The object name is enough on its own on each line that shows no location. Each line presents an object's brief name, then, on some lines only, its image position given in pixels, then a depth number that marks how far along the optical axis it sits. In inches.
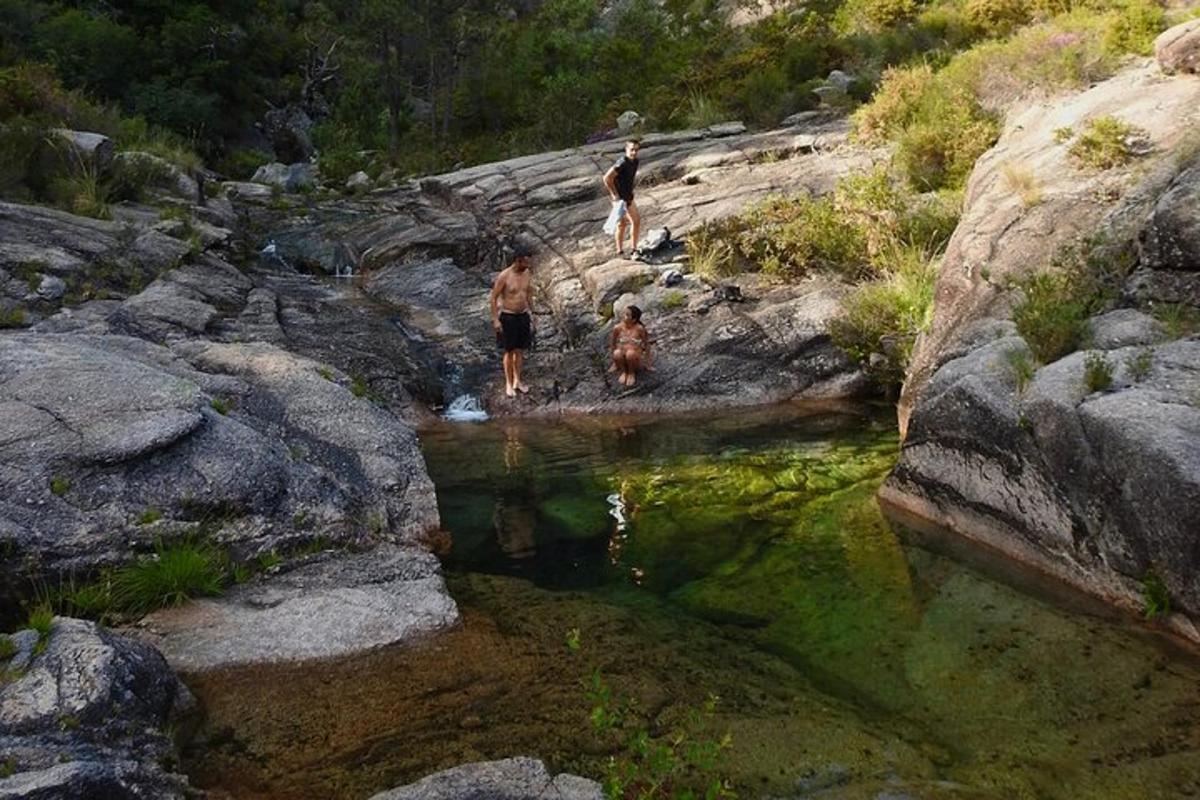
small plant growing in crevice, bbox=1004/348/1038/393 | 280.5
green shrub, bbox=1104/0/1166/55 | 570.6
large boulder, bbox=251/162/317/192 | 1207.6
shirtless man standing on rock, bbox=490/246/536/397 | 493.0
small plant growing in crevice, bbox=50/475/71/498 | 235.3
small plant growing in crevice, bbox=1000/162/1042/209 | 405.4
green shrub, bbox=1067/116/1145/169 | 408.8
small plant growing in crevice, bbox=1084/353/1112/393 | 252.7
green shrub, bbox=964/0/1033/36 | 775.1
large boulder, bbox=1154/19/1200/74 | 458.9
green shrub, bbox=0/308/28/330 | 382.9
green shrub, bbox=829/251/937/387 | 462.0
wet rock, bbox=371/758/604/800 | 154.3
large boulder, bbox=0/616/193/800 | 141.9
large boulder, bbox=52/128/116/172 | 639.8
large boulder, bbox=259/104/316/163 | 1610.5
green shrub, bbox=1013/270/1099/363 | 292.5
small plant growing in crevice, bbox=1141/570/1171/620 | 218.2
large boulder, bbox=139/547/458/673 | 211.5
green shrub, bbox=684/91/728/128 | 921.5
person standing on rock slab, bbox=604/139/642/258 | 576.5
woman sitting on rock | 488.7
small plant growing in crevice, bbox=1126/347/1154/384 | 250.2
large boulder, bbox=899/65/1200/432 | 360.2
